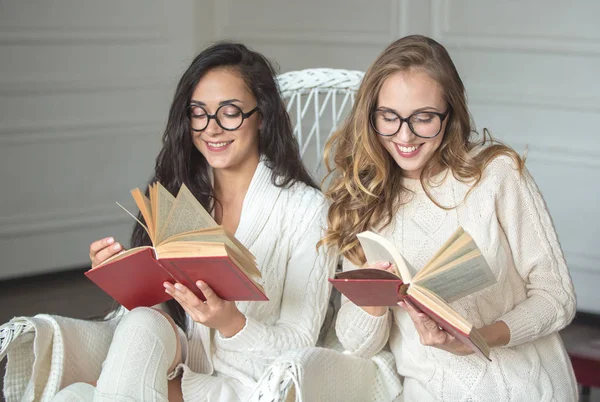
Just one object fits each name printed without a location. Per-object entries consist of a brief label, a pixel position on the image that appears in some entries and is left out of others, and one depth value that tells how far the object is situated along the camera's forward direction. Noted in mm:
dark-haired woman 2824
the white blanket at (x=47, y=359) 2806
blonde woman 2765
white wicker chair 2660
